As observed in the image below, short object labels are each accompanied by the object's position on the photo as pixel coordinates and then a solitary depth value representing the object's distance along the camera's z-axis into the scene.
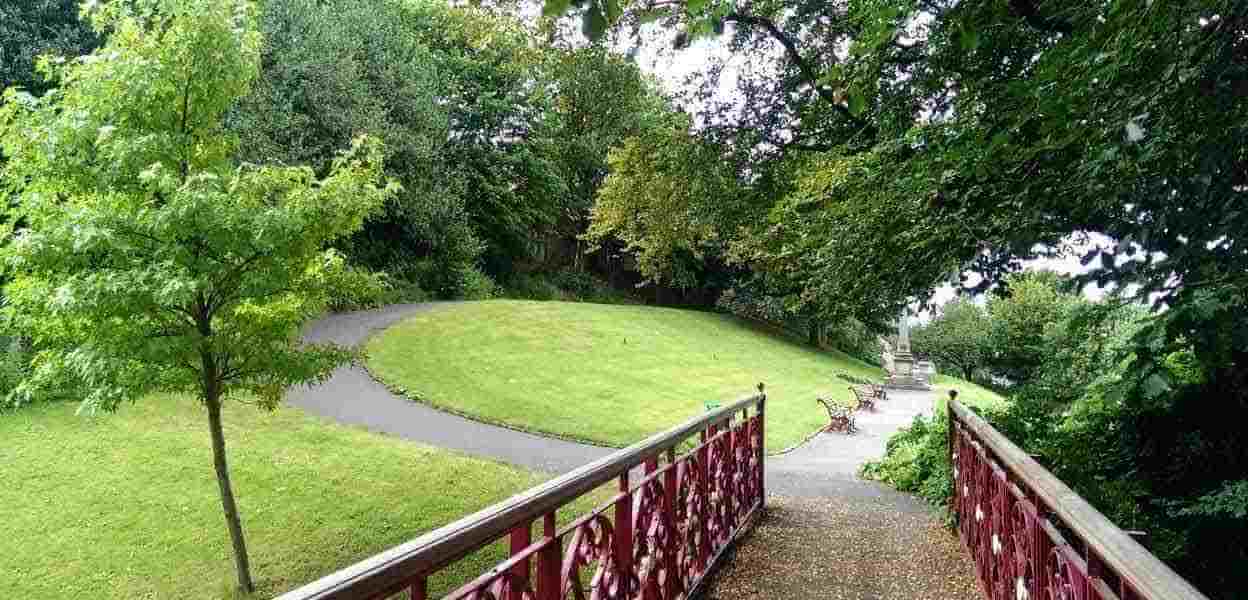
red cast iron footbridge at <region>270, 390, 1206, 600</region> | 1.50
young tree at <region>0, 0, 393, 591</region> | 6.02
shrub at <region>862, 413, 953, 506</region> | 7.79
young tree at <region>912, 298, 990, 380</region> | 35.81
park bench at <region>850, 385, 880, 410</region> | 17.53
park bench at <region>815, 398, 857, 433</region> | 14.02
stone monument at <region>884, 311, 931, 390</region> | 24.12
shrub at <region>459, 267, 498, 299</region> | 25.27
